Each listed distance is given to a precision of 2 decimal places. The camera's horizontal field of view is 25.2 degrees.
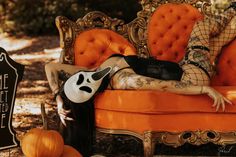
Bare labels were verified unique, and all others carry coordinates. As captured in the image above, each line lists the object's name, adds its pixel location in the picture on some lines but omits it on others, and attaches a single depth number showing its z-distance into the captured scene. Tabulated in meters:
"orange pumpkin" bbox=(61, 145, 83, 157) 3.62
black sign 3.72
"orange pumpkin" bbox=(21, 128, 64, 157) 3.47
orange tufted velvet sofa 4.08
